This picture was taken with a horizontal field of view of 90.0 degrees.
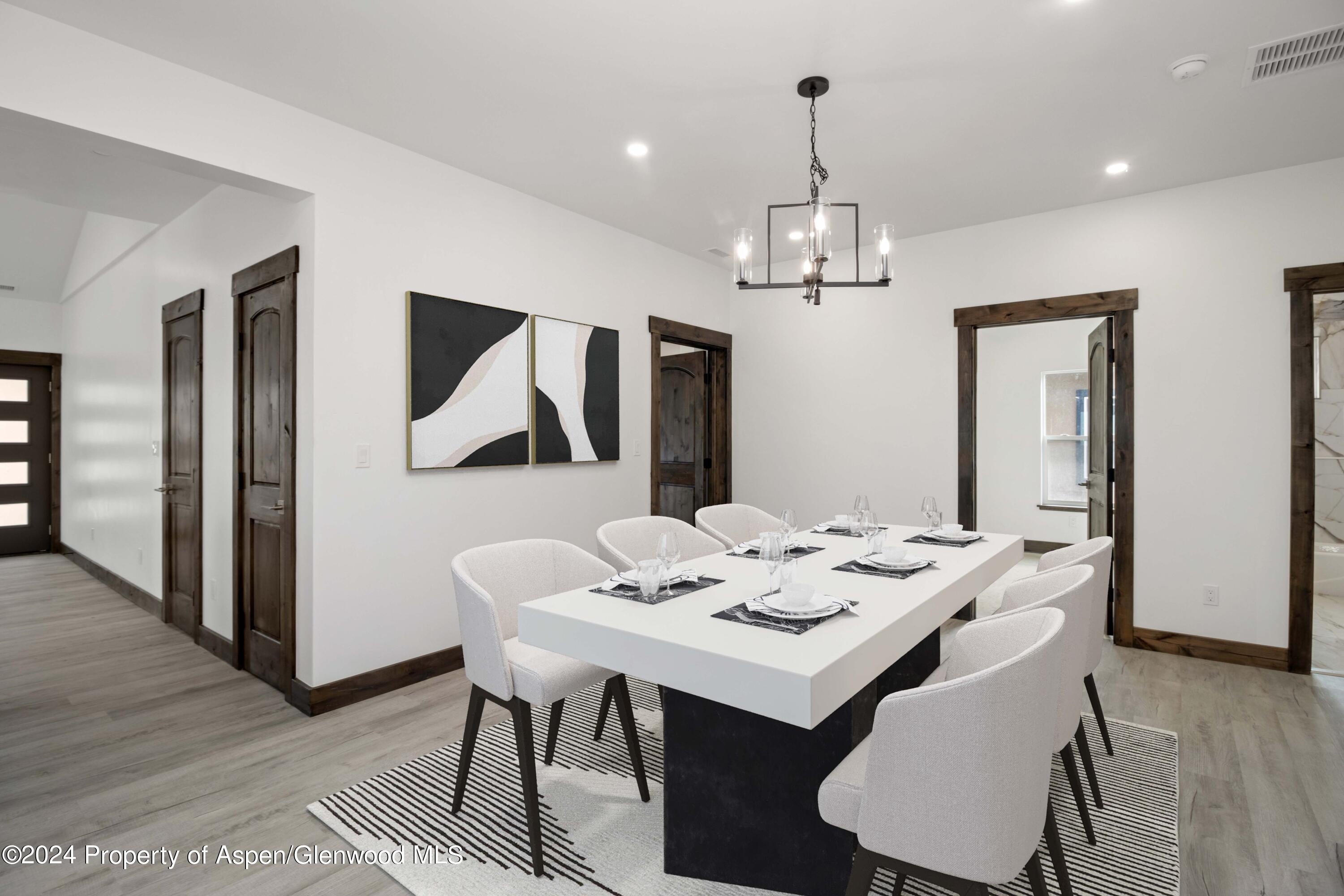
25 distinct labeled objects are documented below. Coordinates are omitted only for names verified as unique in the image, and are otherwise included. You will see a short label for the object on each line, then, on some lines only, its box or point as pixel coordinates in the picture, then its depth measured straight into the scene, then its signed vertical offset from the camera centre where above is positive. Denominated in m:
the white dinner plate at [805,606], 1.60 -0.40
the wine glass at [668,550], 1.87 -0.31
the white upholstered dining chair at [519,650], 1.90 -0.64
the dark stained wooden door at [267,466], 3.01 -0.13
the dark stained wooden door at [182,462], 3.90 -0.14
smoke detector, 2.44 +1.38
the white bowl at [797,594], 1.60 -0.37
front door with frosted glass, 6.62 -0.20
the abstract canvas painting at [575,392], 3.86 +0.29
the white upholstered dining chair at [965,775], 1.11 -0.57
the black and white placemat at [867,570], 2.07 -0.42
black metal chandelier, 2.37 +0.70
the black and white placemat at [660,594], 1.80 -0.42
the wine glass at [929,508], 2.80 -0.28
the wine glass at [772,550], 1.79 -0.29
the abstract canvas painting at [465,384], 3.25 +0.29
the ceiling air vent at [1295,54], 2.32 +1.39
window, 6.67 +0.03
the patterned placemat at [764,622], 1.51 -0.42
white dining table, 1.38 -0.66
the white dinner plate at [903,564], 2.13 -0.40
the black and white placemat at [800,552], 2.46 -0.42
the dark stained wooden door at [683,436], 5.46 +0.03
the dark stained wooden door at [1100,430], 3.97 +0.07
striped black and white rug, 1.80 -1.18
